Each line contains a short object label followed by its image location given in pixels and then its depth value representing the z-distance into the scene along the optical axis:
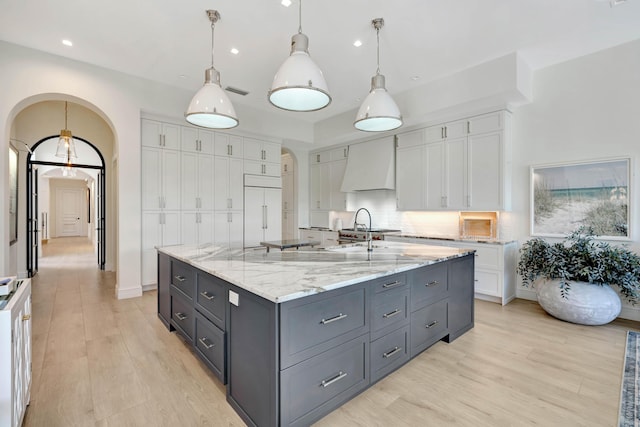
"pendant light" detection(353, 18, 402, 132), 2.84
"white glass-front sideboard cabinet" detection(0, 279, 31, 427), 1.39
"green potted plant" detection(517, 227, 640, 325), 3.24
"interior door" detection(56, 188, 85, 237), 13.57
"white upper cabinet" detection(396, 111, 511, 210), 4.34
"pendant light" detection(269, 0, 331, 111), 2.21
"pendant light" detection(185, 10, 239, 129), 2.81
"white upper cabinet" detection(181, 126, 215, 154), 5.20
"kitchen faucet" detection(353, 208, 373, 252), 3.01
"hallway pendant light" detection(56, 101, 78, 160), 5.53
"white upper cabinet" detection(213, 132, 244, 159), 5.58
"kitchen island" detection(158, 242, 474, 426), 1.61
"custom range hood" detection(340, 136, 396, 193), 5.65
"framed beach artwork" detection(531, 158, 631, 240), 3.62
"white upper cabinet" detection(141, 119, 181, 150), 4.80
